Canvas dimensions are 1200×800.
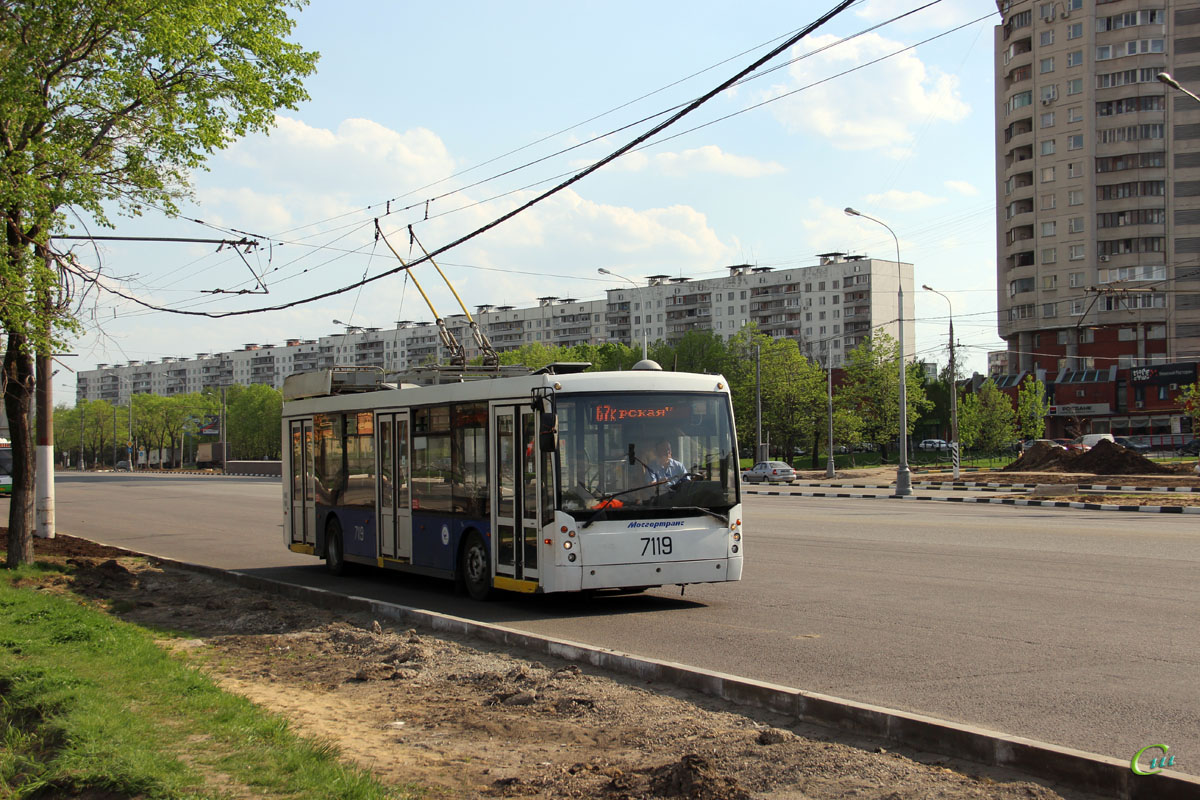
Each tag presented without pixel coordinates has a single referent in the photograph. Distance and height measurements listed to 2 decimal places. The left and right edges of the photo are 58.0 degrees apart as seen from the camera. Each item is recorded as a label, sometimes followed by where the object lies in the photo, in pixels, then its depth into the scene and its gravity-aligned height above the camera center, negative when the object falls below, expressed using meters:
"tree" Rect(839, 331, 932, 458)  76.88 +1.47
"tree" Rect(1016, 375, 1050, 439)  73.19 -0.03
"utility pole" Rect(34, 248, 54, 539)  19.25 -0.54
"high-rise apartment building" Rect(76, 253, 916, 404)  136.62 +14.79
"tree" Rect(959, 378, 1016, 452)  71.56 -0.50
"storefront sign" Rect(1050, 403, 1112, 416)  83.50 +0.01
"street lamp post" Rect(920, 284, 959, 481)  48.22 -1.04
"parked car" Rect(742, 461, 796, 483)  54.50 -3.00
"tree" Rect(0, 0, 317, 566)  13.52 +4.24
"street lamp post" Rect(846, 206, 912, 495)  35.66 -1.50
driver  11.34 -0.54
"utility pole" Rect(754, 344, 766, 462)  60.30 -1.08
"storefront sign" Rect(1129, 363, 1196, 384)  77.12 +2.54
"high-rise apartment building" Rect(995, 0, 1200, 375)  86.00 +19.12
